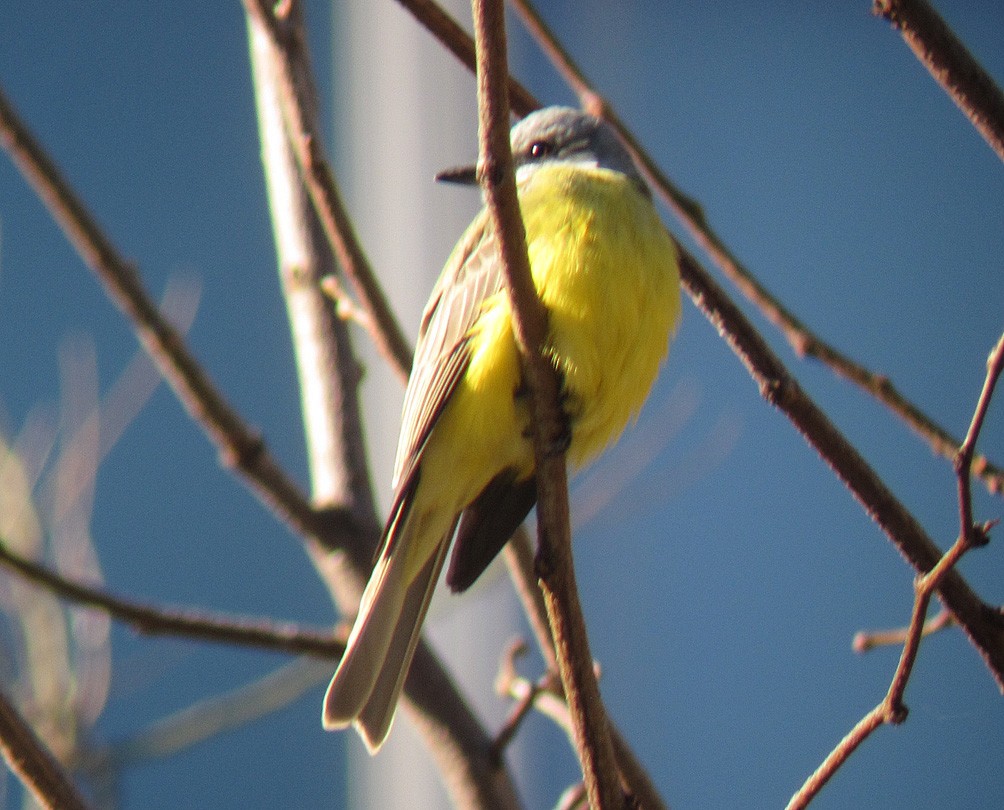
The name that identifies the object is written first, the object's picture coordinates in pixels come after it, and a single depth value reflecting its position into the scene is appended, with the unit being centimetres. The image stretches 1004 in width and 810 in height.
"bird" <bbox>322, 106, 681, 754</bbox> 478
